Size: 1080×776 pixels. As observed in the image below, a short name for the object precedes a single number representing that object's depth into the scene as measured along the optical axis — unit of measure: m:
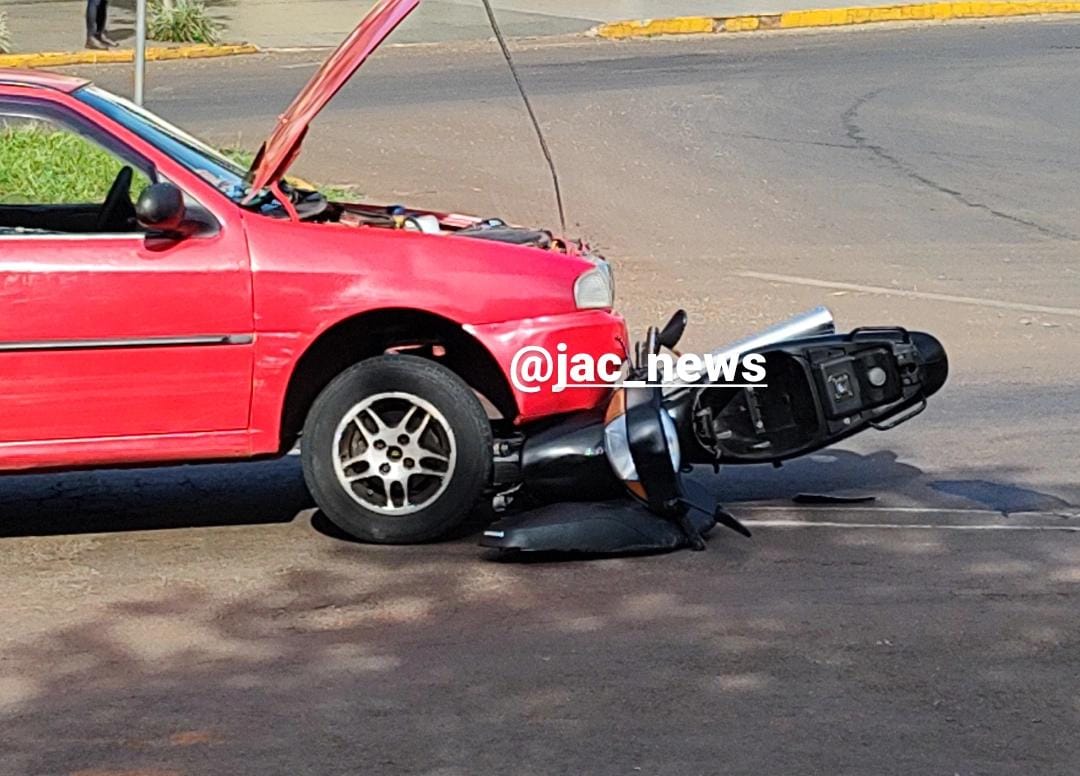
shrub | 24.22
